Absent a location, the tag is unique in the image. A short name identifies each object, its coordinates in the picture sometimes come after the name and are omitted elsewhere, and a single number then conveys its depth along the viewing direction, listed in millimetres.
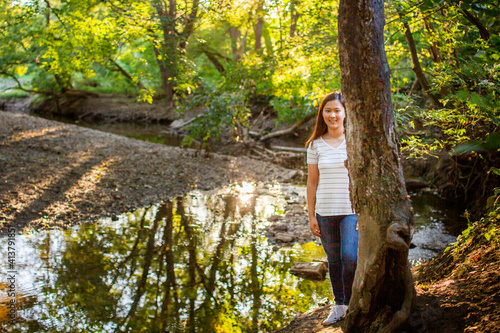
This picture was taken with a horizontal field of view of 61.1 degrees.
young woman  3398
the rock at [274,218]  7814
